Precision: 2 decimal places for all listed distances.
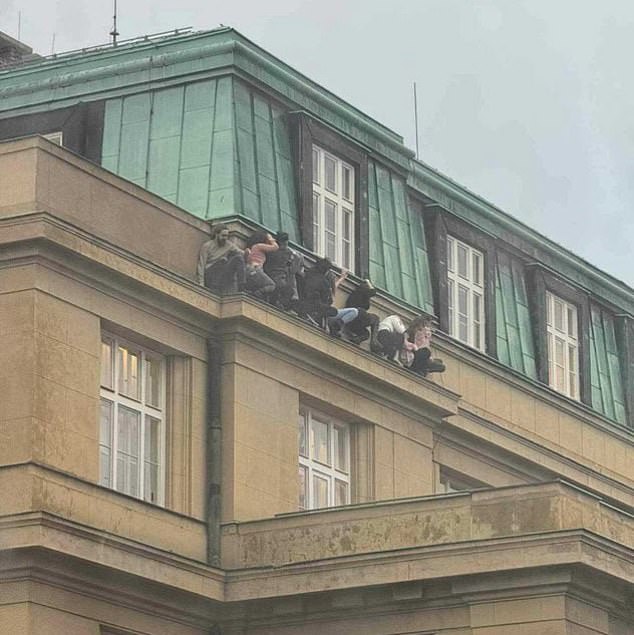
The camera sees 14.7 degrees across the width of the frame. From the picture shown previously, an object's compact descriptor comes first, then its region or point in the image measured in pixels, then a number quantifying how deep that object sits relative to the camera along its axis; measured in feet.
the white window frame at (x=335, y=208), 148.25
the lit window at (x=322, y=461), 140.67
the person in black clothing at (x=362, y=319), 143.74
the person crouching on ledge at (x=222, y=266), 135.33
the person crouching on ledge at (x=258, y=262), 135.95
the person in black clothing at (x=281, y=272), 137.59
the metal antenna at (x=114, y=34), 165.46
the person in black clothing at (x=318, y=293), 140.56
